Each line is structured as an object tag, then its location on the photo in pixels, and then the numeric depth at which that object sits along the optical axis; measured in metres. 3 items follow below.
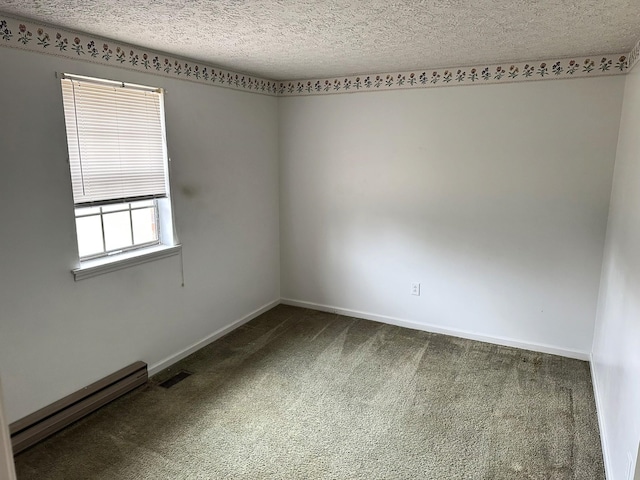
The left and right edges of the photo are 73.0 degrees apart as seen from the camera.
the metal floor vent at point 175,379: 2.97
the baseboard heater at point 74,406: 2.31
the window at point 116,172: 2.50
